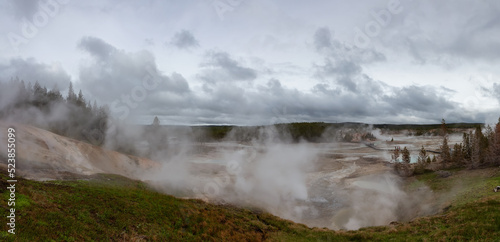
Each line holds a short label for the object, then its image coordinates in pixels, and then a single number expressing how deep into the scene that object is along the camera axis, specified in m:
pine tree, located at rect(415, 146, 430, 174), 49.00
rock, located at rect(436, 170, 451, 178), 42.47
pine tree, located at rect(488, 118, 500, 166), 40.95
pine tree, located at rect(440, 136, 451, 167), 50.88
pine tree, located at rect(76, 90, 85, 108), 77.94
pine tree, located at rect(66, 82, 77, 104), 76.88
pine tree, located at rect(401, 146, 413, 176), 50.09
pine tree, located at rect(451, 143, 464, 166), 49.41
